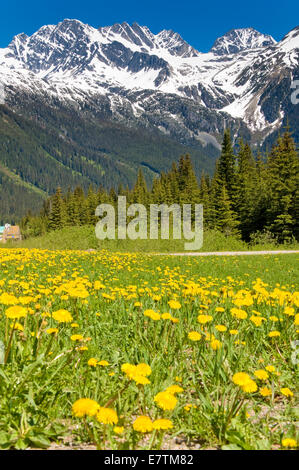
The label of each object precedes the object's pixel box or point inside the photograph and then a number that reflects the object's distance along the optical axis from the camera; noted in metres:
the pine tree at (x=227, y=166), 36.23
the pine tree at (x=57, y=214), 62.56
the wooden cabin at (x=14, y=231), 71.10
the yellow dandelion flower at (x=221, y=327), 2.57
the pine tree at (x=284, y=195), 26.86
